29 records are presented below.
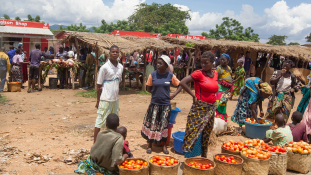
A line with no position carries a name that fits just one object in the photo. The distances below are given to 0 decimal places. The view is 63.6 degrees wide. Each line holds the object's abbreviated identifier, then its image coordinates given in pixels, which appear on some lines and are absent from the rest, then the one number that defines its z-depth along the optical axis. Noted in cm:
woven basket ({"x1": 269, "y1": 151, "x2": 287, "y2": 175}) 388
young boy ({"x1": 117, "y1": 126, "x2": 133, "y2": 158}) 343
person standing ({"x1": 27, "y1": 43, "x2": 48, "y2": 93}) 1049
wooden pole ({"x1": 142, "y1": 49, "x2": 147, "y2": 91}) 1213
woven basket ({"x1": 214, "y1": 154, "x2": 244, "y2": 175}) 349
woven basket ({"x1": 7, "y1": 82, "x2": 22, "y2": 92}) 1037
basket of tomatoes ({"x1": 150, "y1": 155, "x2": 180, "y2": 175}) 323
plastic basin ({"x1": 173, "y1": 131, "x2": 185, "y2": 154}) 463
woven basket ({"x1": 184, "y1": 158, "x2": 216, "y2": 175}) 325
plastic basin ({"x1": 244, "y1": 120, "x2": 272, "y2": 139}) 558
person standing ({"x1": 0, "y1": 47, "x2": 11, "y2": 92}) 1012
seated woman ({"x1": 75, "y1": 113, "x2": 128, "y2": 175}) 318
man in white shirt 419
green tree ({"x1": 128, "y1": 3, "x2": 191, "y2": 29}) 4122
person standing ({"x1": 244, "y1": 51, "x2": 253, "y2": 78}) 1472
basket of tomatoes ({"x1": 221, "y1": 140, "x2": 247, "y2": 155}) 407
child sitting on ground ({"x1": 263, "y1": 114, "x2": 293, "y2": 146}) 449
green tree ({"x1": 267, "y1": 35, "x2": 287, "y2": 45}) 4672
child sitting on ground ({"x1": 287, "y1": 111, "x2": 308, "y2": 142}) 484
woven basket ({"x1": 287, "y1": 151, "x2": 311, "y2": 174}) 409
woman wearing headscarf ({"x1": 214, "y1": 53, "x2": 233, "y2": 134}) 557
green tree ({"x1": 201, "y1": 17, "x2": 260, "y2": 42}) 3531
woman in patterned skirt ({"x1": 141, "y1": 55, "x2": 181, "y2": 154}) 437
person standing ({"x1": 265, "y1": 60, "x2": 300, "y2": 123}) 610
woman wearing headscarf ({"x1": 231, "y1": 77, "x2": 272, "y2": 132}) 552
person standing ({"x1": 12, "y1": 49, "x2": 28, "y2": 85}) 1066
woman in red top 377
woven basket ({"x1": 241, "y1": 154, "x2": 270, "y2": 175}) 361
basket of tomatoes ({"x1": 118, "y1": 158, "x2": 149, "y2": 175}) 310
